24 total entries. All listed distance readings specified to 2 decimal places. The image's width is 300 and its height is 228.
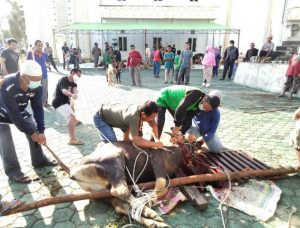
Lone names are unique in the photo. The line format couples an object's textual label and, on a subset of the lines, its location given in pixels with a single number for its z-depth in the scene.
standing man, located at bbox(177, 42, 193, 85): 11.16
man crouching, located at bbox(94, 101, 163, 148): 3.24
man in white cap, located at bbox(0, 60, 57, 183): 3.38
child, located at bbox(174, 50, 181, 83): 12.86
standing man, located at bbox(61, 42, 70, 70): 18.88
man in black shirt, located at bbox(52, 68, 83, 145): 5.12
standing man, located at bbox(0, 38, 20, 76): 6.66
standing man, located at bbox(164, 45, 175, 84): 12.94
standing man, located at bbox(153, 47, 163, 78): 15.34
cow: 2.96
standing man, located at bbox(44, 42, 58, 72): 17.67
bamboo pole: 2.91
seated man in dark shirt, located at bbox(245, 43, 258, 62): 14.44
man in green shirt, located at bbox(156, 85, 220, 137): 3.97
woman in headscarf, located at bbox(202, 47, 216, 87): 11.62
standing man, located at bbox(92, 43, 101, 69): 19.72
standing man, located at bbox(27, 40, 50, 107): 6.76
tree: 49.62
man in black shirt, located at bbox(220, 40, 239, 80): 13.47
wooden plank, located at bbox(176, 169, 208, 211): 3.21
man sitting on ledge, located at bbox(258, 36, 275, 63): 12.64
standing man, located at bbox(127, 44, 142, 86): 12.22
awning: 20.05
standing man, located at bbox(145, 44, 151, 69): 20.33
